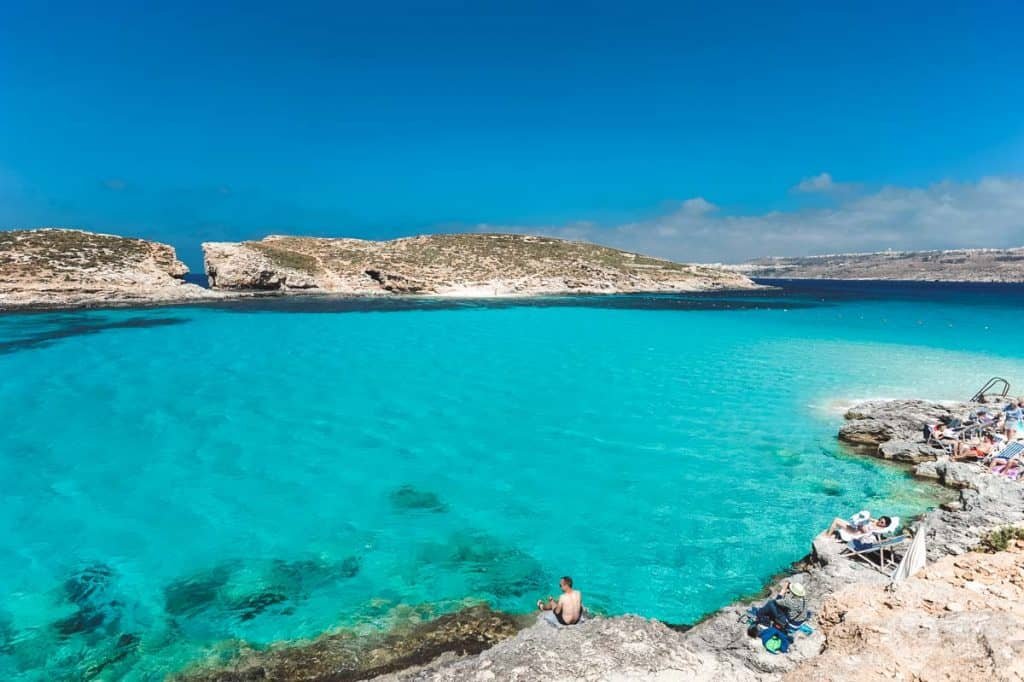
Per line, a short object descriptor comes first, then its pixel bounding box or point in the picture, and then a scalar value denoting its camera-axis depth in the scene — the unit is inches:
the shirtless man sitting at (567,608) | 305.1
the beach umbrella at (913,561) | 320.5
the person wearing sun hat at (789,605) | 271.9
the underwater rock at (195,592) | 350.5
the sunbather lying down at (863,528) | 376.5
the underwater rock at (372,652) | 289.6
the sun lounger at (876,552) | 354.9
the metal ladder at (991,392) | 767.7
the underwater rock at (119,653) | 293.7
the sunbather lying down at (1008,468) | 514.1
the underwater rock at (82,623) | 327.0
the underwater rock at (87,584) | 359.6
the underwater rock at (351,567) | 390.3
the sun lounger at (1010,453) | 542.3
